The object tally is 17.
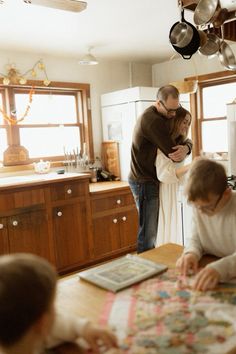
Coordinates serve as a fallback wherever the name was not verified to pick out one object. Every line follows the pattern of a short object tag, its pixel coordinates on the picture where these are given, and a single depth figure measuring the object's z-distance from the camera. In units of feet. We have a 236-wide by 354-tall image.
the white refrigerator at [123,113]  13.42
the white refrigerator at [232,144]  10.85
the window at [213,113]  13.71
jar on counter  14.43
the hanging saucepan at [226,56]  7.90
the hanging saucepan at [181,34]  6.86
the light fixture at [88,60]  12.67
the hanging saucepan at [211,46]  7.66
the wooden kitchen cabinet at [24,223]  10.19
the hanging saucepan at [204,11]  6.52
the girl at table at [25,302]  2.22
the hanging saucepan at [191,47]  6.95
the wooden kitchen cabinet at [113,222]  12.32
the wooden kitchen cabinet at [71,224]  11.22
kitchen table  3.22
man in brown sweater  7.68
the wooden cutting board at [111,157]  14.46
